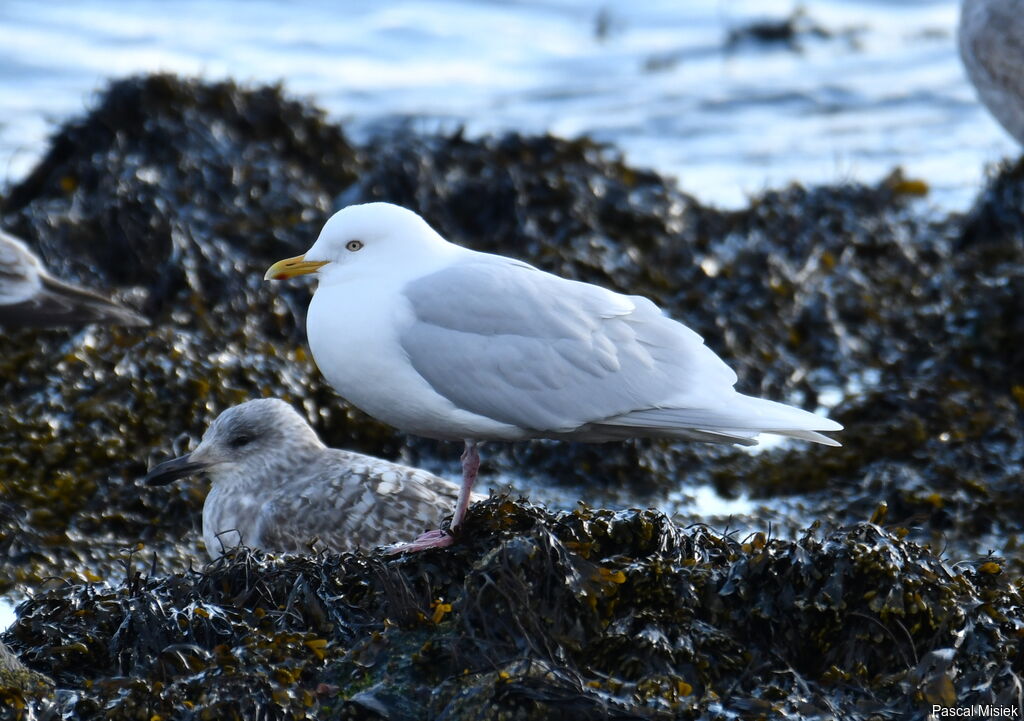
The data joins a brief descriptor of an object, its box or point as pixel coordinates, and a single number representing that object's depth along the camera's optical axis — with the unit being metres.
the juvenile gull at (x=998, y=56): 16.81
